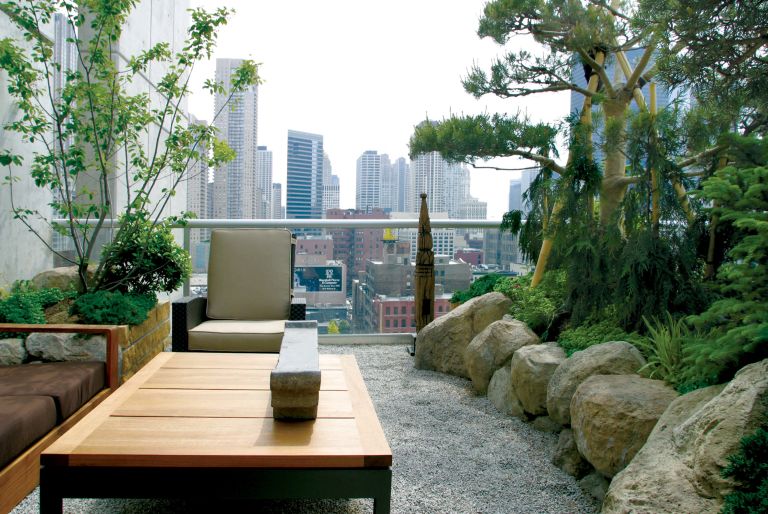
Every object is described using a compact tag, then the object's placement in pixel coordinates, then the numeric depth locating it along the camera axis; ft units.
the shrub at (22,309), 10.62
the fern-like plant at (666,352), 8.32
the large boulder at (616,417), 7.38
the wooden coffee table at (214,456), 5.40
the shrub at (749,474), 4.96
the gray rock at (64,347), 9.75
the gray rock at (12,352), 9.57
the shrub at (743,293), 6.48
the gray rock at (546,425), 10.13
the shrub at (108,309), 11.30
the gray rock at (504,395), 11.16
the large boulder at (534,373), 10.37
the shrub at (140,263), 13.29
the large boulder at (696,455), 5.44
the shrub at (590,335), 10.46
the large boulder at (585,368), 9.04
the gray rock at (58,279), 14.30
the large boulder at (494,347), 12.26
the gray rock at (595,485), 7.82
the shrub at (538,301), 12.91
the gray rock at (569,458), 8.57
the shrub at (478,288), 16.97
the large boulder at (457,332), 14.49
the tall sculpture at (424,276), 16.48
